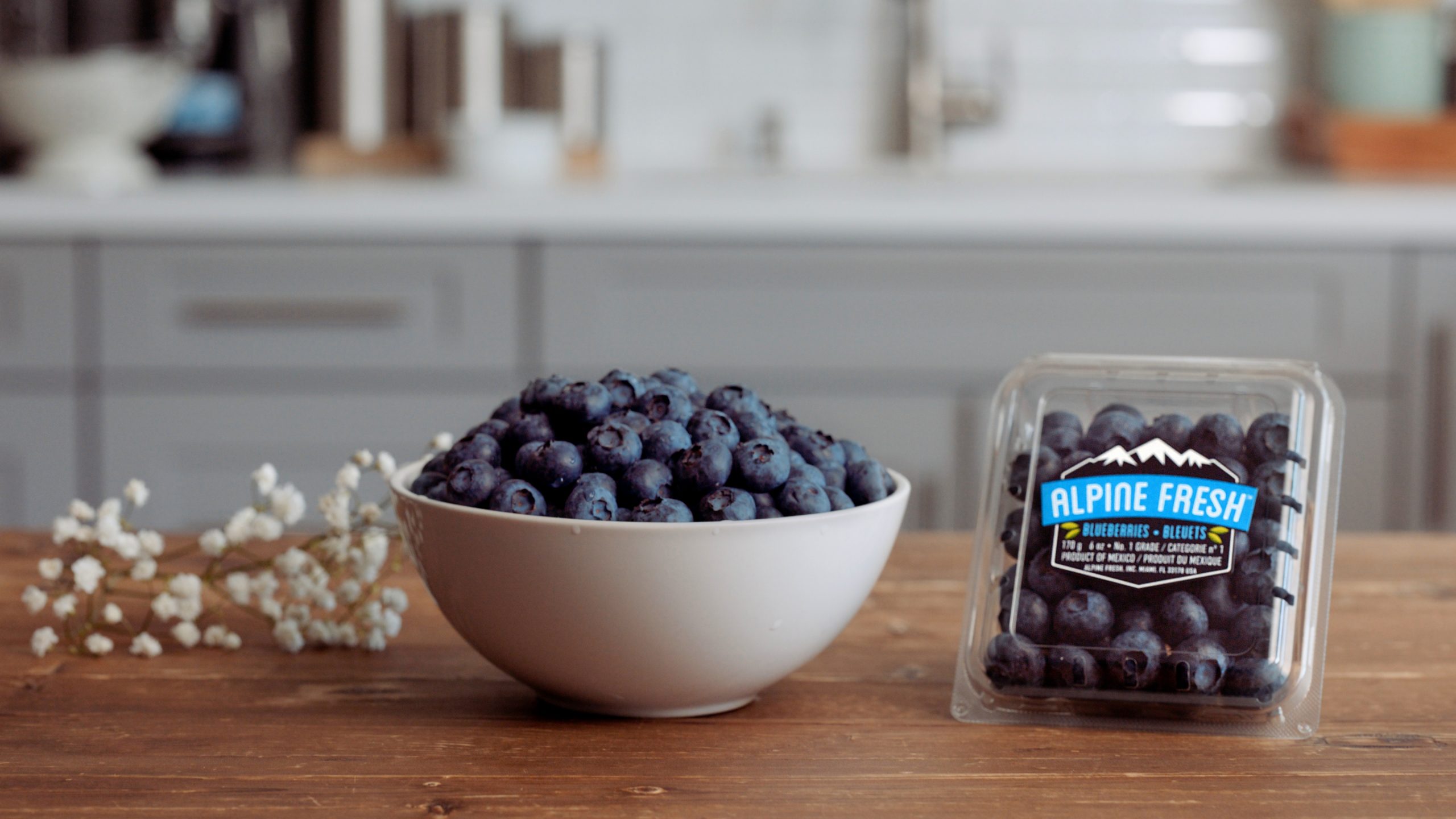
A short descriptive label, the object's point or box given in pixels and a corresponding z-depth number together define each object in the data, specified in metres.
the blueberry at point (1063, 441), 1.02
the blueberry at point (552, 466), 0.98
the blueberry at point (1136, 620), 1.00
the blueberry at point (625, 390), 1.01
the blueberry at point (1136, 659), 1.00
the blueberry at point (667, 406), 0.99
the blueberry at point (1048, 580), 1.01
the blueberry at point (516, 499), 0.97
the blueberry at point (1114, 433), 1.02
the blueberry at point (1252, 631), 1.00
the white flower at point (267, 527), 1.08
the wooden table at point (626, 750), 0.93
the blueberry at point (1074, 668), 1.00
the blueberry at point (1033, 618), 1.01
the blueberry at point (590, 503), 0.97
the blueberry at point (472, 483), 0.98
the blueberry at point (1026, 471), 1.02
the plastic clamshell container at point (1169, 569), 1.00
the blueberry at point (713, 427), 0.99
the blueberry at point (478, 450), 0.99
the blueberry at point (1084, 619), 1.00
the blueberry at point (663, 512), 0.97
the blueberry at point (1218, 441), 1.01
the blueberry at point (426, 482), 1.01
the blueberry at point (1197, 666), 1.00
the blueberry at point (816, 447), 1.01
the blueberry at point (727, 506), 0.97
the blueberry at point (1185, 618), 1.00
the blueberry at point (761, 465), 0.98
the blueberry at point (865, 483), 1.01
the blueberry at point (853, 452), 1.02
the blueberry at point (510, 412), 1.01
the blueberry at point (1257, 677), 0.99
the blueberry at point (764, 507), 0.98
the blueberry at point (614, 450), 0.98
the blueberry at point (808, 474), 0.99
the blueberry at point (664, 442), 0.98
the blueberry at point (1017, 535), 1.01
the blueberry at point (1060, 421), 1.03
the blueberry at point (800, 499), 0.98
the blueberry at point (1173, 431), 1.01
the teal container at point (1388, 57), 3.01
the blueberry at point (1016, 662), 1.00
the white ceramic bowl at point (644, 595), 0.97
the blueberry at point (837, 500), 0.99
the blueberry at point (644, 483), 0.97
